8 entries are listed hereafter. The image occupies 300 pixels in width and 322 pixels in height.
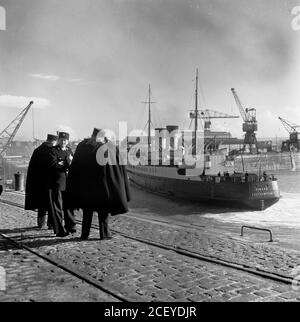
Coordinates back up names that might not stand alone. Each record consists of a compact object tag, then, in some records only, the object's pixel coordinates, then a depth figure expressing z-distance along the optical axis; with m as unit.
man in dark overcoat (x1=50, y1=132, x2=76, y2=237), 6.92
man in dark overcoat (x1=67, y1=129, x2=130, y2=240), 6.32
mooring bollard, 20.20
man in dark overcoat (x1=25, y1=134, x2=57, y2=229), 7.06
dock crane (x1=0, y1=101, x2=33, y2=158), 78.46
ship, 24.22
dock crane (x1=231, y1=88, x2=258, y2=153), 82.88
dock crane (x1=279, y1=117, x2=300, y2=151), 86.00
